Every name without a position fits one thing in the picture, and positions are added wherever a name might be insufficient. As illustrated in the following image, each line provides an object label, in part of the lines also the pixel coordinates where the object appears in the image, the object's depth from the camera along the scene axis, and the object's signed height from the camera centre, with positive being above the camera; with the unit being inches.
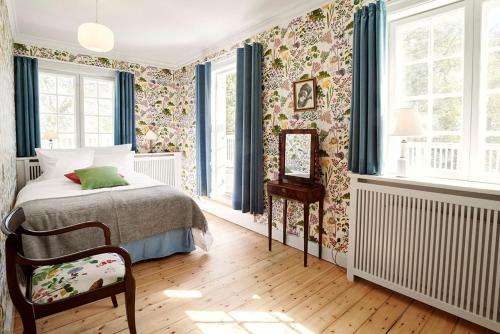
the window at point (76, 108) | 162.1 +26.6
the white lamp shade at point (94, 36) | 90.1 +37.3
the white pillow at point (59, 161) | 136.9 -4.6
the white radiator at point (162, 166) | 184.4 -9.2
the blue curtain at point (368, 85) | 87.6 +21.5
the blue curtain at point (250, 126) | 132.4 +12.7
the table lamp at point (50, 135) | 152.9 +9.1
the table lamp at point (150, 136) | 188.2 +10.8
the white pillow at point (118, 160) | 149.4 -4.4
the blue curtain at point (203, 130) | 171.5 +13.8
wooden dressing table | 102.7 -8.4
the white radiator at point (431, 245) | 66.5 -24.6
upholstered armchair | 50.9 -26.2
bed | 84.6 -21.3
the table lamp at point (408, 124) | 78.8 +8.3
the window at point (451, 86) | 77.9 +20.4
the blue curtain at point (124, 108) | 178.9 +28.2
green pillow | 114.2 -10.7
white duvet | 100.3 -14.3
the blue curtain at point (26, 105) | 146.1 +24.5
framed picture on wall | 112.0 +23.7
